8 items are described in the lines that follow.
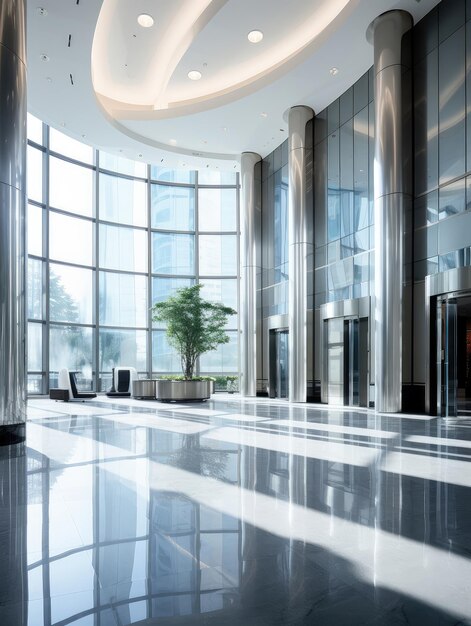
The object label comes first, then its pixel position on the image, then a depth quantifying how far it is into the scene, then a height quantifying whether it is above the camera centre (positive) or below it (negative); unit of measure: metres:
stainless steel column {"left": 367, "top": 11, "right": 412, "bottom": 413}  12.27 +3.41
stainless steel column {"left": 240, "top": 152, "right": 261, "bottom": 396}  20.73 +2.99
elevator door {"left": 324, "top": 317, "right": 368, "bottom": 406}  14.57 -0.54
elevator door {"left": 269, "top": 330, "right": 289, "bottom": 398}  19.38 -0.77
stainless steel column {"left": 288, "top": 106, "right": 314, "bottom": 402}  16.92 +2.90
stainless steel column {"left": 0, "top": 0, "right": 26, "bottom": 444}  7.02 +1.62
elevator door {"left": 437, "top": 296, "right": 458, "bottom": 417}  11.28 -0.33
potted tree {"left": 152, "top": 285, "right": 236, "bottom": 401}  17.09 +0.35
